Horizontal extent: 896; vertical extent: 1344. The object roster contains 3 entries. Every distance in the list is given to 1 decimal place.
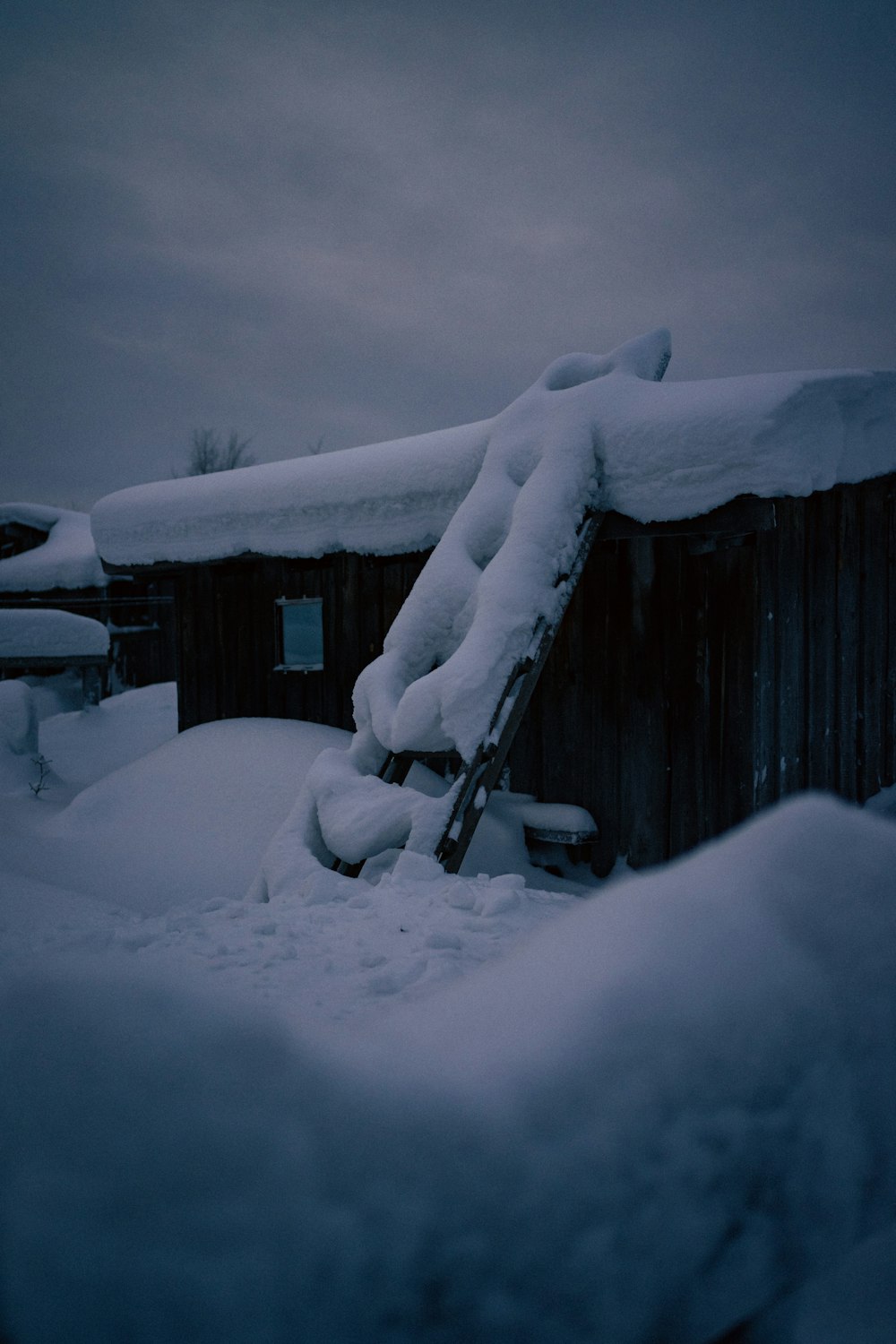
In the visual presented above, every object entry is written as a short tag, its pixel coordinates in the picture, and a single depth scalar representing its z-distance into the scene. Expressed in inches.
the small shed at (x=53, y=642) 596.1
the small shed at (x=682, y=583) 197.8
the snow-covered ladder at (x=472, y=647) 174.7
